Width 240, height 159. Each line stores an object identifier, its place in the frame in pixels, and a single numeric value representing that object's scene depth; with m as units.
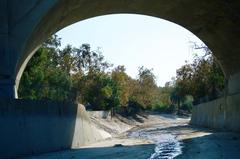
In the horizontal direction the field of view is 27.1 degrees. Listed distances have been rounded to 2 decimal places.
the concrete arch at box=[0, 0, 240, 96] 18.64
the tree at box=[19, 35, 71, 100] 53.75
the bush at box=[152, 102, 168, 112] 120.56
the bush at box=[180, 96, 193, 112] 122.69
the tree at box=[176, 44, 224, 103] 60.88
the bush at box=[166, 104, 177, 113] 120.14
